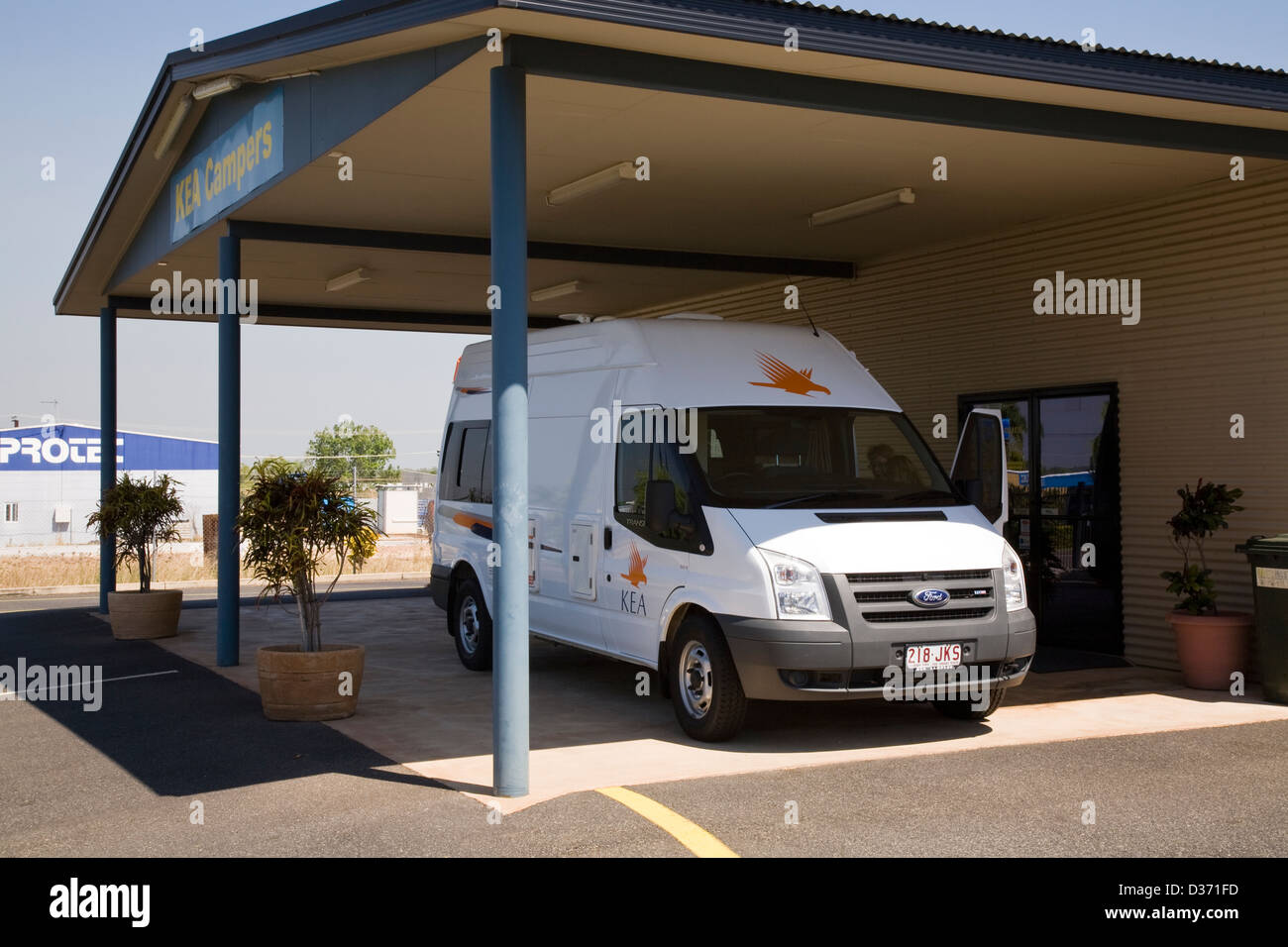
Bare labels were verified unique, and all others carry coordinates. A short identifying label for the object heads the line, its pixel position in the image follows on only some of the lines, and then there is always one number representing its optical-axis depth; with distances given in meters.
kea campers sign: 10.48
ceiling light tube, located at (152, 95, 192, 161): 11.75
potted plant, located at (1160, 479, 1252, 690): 9.92
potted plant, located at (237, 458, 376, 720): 9.02
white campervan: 7.73
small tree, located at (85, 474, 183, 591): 14.45
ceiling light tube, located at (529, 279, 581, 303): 15.61
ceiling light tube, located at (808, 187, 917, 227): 10.98
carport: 7.09
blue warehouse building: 47.75
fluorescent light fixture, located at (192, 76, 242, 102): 10.49
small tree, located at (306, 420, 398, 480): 97.00
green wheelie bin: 9.31
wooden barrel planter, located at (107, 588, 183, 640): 14.07
